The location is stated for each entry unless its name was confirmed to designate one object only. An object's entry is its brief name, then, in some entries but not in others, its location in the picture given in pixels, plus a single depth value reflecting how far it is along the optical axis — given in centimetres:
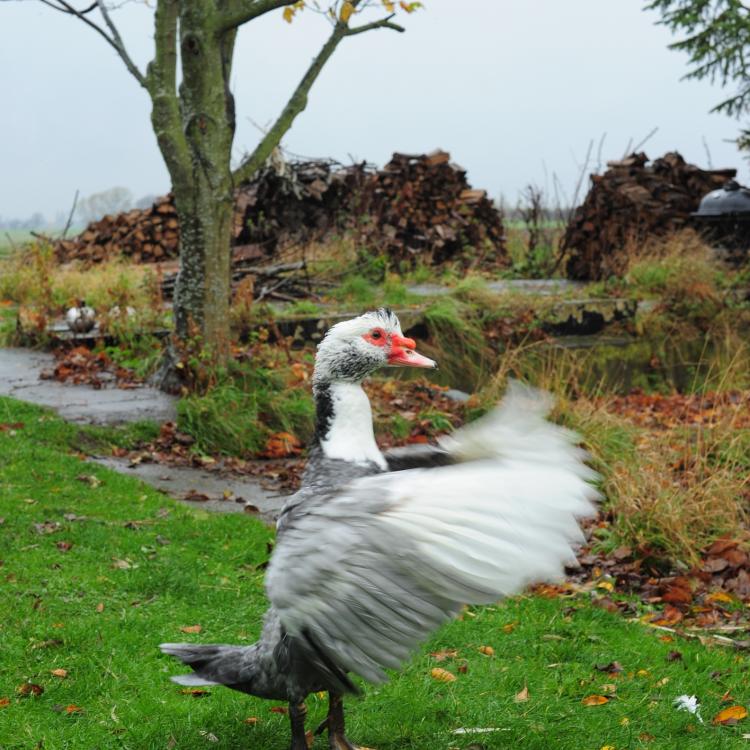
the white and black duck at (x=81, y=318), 1041
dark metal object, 1400
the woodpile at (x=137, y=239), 1634
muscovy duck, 204
